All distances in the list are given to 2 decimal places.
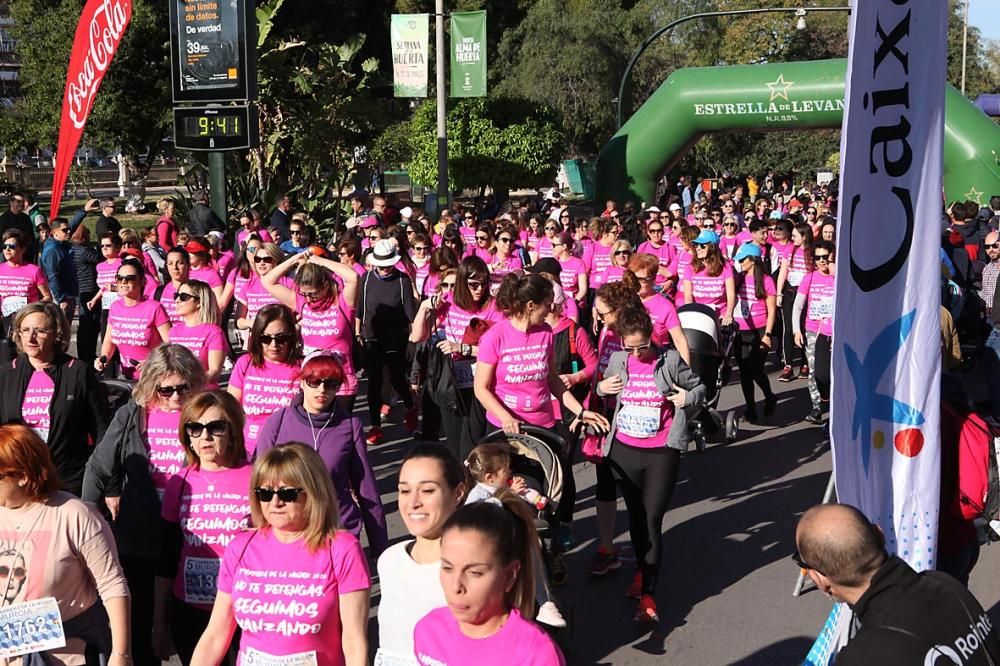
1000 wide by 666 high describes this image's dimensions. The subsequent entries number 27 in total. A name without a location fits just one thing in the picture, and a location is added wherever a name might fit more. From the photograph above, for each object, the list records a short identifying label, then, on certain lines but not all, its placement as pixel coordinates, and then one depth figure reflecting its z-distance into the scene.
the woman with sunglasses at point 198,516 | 4.46
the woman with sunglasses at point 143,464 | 4.69
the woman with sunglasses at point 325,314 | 8.13
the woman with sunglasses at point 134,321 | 8.05
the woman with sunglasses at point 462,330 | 7.78
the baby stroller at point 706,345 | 9.15
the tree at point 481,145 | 30.08
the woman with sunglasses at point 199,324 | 7.23
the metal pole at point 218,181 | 17.81
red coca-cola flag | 12.87
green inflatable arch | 22.89
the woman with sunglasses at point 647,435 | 6.19
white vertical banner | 3.67
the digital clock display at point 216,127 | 16.14
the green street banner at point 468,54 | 23.44
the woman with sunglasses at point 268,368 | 6.25
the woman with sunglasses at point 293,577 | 3.74
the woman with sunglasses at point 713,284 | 10.80
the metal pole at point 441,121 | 24.95
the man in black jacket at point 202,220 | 16.88
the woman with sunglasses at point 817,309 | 10.26
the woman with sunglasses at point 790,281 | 13.02
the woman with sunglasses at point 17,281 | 9.95
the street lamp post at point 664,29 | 23.84
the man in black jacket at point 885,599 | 2.97
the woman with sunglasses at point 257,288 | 9.20
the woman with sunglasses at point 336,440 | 5.11
